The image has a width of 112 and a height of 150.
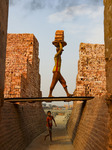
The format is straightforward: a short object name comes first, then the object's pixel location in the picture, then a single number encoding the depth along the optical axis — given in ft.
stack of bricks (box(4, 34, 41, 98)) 41.32
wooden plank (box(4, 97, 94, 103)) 27.68
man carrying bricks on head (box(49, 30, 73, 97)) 30.68
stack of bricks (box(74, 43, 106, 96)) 51.24
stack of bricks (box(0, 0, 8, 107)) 15.52
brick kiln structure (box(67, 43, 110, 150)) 18.47
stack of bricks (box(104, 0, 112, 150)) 14.39
